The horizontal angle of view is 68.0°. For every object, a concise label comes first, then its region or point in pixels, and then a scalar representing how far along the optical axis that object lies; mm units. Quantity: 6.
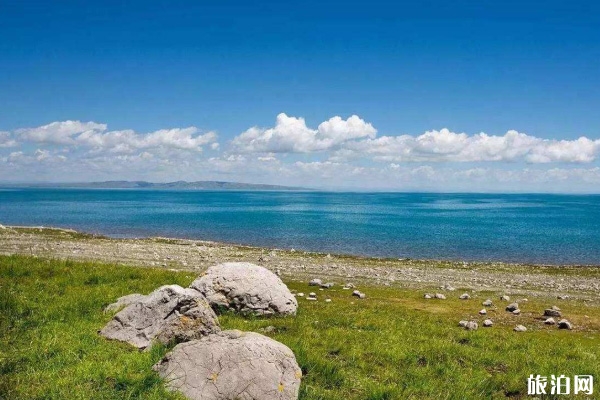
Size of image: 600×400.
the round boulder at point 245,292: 17828
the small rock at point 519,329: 19406
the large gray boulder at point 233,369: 9477
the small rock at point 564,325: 20711
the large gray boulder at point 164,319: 12047
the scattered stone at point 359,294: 25709
